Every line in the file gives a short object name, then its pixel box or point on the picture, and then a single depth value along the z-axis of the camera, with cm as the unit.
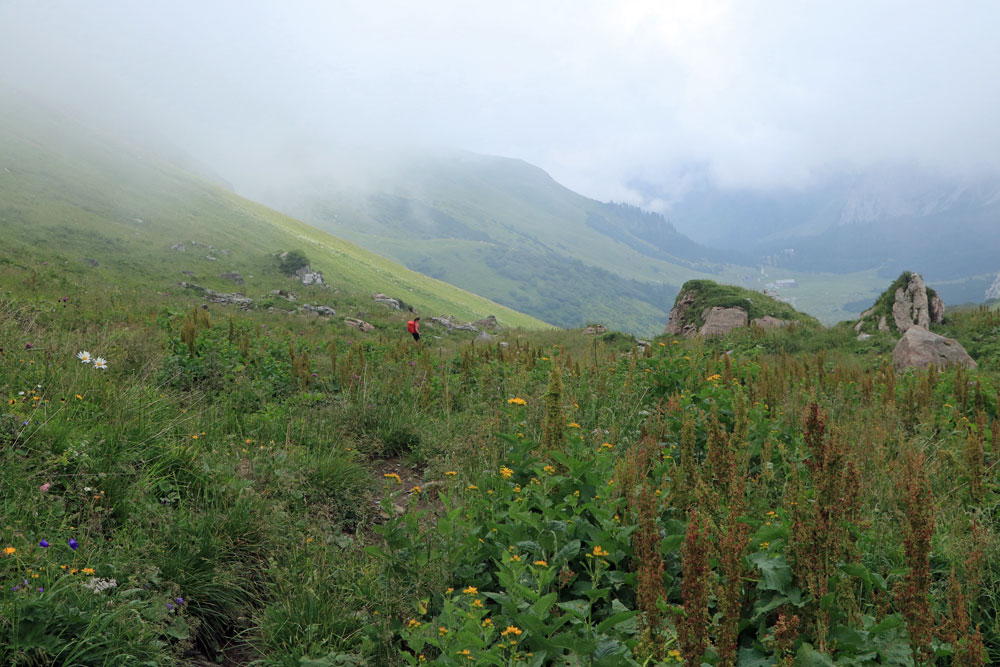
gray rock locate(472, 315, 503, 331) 3582
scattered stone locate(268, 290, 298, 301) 3197
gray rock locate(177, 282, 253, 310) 2742
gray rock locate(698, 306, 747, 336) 1959
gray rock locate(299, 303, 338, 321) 2808
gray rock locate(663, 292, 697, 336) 2344
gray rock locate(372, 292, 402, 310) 3803
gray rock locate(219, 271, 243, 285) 3727
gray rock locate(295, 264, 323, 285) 4203
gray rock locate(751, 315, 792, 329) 1894
